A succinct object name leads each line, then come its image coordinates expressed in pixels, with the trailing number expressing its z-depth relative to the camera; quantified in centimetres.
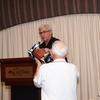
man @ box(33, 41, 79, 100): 232
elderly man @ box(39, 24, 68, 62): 337
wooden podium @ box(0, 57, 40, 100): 334
